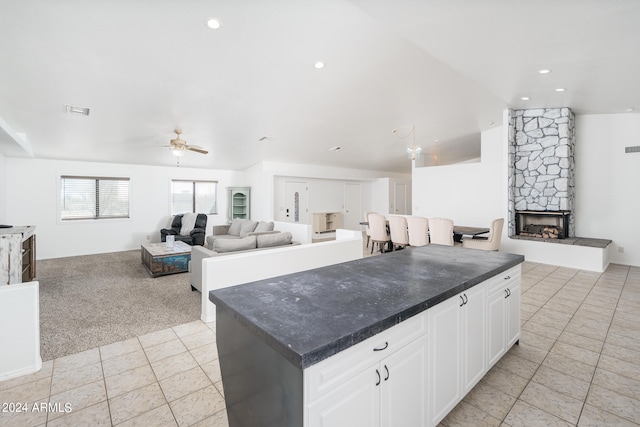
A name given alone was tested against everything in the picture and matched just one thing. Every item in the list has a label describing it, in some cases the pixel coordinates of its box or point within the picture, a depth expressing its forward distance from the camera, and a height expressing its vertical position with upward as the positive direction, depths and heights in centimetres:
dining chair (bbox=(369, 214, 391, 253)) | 625 -38
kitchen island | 101 -56
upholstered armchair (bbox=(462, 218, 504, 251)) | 500 -50
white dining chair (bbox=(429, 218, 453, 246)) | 505 -33
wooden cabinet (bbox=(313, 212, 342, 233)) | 905 -31
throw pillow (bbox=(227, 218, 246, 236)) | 675 -38
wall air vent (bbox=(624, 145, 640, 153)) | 528 +118
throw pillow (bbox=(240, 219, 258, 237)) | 629 -35
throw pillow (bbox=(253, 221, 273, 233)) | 568 -31
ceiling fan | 465 +104
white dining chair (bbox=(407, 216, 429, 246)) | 544 -34
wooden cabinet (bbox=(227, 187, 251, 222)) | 828 +24
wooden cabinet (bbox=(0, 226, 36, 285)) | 243 -42
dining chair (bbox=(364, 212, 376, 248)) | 660 -35
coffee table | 470 -81
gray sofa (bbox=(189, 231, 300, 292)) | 366 -48
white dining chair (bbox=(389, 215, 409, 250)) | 581 -37
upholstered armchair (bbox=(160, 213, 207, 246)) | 675 -43
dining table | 520 -36
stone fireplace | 543 +79
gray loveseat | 570 -39
